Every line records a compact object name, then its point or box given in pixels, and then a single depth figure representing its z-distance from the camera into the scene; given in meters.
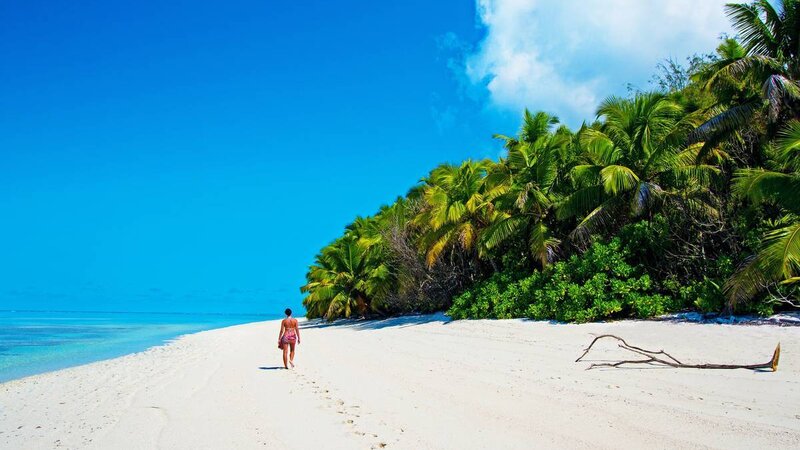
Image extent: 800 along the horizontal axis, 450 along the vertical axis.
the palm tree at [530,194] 16.66
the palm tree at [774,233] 8.26
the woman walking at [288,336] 10.72
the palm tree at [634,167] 13.89
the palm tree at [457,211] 19.61
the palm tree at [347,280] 29.14
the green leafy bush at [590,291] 12.85
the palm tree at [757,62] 11.12
